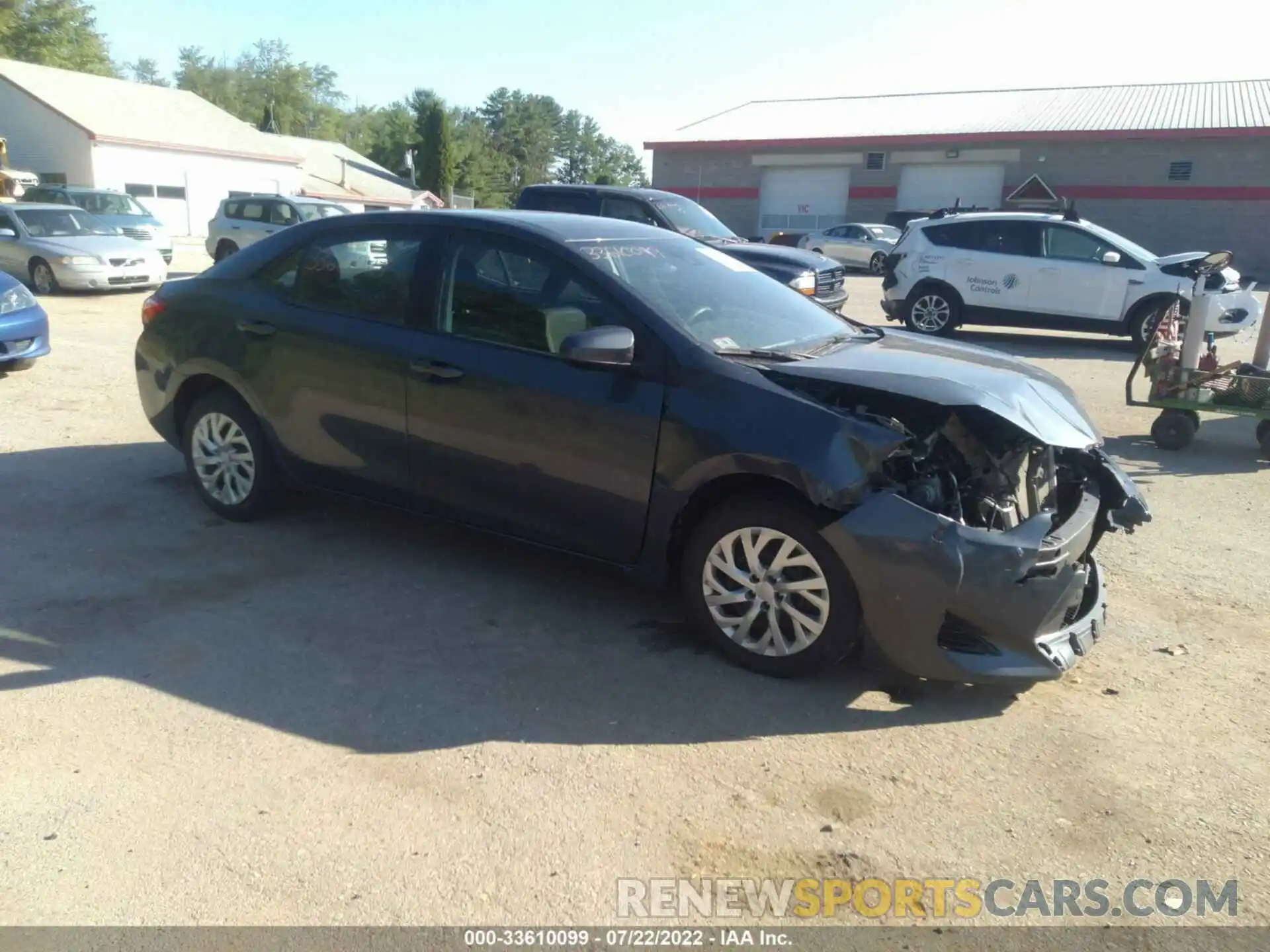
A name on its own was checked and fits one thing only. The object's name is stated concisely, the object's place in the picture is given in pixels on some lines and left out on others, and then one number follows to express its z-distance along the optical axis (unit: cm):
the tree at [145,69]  11556
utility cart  802
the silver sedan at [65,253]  1595
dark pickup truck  1209
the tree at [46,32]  5603
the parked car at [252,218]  2106
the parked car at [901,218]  3478
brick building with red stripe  3384
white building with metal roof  3703
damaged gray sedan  376
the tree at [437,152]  5934
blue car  927
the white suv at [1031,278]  1364
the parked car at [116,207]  2075
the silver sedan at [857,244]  3088
